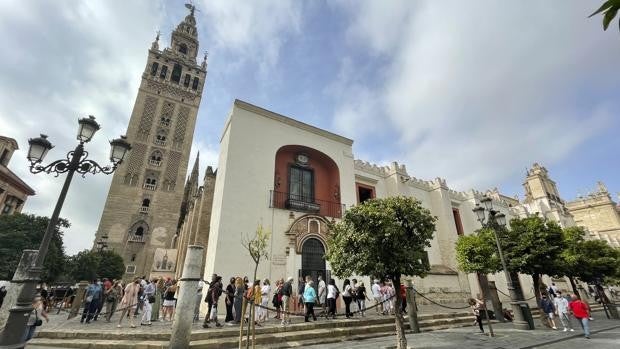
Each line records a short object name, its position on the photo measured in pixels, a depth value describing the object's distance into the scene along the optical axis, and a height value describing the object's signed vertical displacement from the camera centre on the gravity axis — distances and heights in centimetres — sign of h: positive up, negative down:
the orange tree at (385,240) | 736 +128
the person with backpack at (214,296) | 795 -10
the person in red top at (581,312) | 846 -67
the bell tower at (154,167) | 3216 +1558
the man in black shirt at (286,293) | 928 -5
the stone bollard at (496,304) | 1200 -58
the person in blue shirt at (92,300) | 923 -22
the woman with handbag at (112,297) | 961 -13
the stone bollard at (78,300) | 1085 -25
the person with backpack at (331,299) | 1001 -27
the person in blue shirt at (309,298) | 898 -20
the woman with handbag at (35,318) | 515 -42
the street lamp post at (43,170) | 398 +224
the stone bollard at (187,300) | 611 -16
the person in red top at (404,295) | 1038 -17
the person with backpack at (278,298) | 952 -21
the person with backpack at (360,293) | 1076 -8
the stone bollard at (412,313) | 928 -71
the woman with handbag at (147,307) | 870 -42
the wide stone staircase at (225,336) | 662 -108
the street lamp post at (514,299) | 975 -33
